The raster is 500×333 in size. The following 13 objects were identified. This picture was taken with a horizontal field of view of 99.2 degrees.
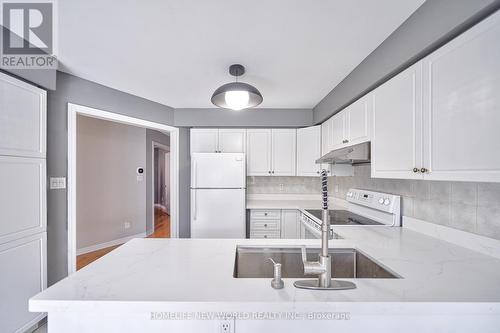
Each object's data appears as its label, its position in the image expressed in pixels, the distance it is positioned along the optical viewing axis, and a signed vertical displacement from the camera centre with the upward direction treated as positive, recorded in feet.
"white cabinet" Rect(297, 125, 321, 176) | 10.47 +0.89
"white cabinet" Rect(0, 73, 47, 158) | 5.12 +1.32
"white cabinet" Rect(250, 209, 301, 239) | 10.00 -2.64
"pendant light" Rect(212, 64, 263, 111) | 5.29 +1.83
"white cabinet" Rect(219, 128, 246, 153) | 10.87 +1.42
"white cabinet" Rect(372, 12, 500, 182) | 3.01 +0.95
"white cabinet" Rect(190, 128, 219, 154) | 10.80 +1.42
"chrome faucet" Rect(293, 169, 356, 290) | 2.76 -1.38
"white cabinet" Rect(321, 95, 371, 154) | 6.18 +1.44
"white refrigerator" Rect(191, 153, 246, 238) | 9.63 -1.35
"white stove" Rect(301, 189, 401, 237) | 5.99 -1.51
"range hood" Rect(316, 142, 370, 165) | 6.10 +0.44
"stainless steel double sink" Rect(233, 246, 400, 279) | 4.34 -1.94
